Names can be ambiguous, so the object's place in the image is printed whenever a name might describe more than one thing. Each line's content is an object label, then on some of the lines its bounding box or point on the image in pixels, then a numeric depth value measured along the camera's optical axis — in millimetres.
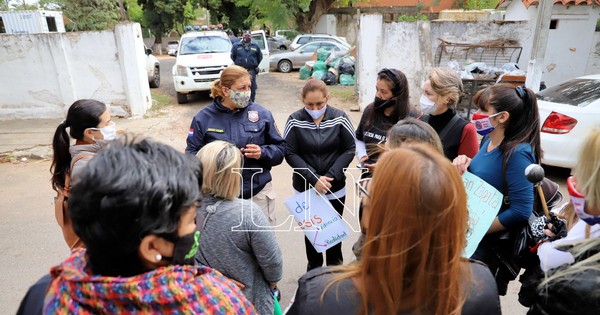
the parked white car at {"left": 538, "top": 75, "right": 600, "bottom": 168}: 4863
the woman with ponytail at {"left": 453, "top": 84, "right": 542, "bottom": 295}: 2096
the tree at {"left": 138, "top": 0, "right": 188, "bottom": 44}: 29250
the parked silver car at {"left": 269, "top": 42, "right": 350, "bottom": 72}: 16656
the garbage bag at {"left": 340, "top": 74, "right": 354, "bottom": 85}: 12773
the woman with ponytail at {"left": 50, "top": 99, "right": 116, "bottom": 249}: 2383
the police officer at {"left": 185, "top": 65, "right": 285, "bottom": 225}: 2908
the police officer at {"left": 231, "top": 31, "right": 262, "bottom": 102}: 9906
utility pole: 6691
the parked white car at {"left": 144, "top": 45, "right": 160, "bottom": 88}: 12352
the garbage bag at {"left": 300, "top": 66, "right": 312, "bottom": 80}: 14333
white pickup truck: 10148
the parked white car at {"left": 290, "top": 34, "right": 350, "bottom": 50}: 17053
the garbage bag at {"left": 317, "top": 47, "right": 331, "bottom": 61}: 14212
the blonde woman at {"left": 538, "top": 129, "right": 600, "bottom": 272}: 1355
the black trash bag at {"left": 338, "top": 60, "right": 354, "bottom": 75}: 12984
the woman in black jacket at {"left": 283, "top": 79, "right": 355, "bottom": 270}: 3004
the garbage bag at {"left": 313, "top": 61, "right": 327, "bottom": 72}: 13539
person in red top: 2680
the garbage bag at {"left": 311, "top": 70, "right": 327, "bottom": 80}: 13193
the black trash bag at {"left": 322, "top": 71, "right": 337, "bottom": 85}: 12875
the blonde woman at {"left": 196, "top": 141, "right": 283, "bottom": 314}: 1946
